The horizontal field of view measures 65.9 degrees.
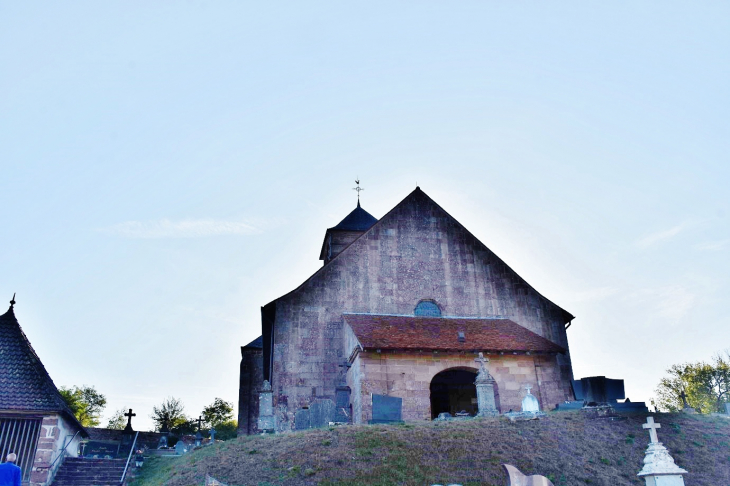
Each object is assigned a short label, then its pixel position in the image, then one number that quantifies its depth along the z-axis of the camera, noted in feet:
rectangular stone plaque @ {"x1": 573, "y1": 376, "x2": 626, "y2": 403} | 67.62
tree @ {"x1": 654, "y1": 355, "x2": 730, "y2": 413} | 146.10
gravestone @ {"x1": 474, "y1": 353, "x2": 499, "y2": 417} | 59.47
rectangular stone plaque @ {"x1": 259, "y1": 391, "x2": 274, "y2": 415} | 64.44
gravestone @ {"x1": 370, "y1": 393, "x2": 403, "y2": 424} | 61.26
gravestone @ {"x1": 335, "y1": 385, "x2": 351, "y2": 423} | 64.59
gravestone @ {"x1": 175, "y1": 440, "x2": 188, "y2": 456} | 82.16
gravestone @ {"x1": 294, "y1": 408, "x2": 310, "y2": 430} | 62.87
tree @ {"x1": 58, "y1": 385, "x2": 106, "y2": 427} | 204.13
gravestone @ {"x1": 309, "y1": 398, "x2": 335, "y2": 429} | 62.49
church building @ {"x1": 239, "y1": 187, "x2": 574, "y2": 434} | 66.90
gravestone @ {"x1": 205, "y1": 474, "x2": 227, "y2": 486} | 40.20
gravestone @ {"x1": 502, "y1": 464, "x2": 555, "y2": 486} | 20.74
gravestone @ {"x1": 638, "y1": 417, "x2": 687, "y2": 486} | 34.32
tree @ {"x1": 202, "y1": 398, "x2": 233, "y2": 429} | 197.26
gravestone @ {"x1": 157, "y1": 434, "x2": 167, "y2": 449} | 99.14
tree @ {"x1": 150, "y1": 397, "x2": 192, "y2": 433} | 183.32
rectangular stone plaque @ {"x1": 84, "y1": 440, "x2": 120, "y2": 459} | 97.35
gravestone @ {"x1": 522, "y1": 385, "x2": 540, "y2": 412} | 58.65
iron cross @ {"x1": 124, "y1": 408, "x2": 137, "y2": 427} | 91.35
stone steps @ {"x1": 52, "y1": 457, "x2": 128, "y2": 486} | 56.70
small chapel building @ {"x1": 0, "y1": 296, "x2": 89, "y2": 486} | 54.03
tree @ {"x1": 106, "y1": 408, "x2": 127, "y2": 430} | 213.56
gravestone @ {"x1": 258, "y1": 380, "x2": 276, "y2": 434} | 62.54
